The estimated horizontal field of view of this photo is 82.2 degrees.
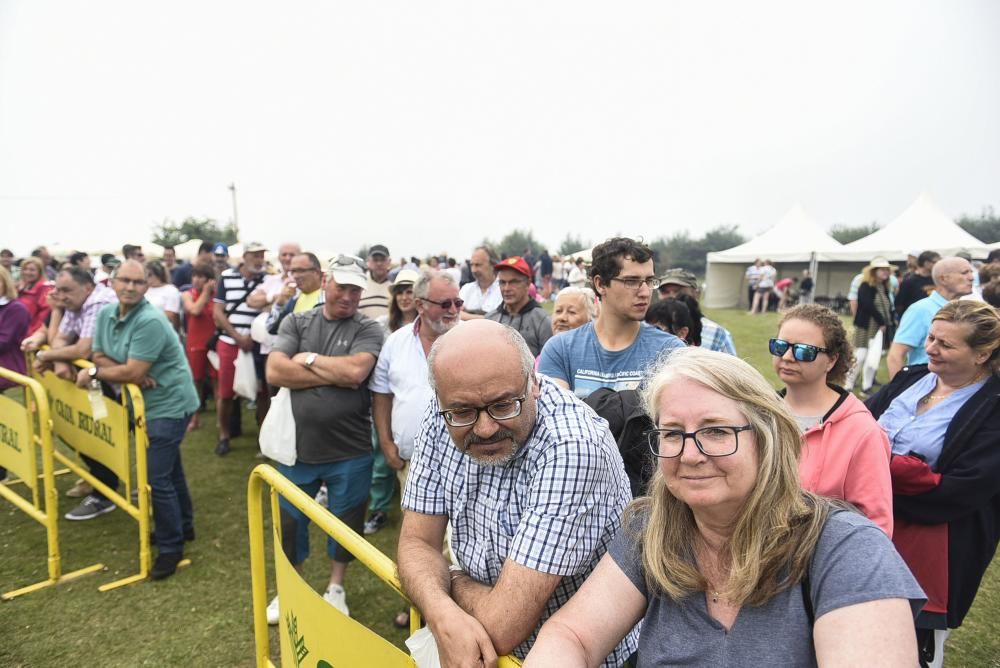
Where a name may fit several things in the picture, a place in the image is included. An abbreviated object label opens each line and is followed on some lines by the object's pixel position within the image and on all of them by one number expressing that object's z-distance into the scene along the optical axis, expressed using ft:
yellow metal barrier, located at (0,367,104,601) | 12.78
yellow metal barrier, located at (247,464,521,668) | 5.43
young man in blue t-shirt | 9.48
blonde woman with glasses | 3.87
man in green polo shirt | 12.97
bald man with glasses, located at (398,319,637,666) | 4.94
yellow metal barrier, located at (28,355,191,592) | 12.75
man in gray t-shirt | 11.43
